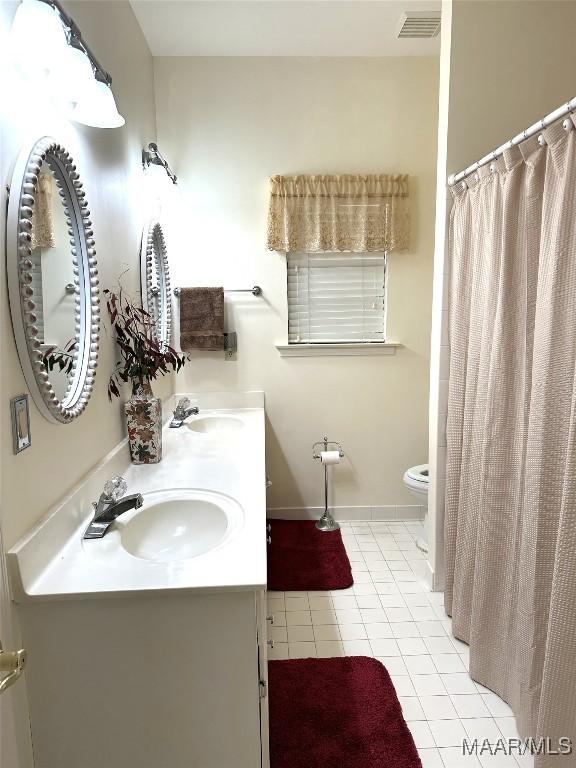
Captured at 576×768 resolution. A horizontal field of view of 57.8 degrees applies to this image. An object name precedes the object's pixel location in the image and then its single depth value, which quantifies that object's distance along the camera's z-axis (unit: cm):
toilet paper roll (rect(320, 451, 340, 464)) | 313
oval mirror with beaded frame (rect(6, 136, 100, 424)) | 117
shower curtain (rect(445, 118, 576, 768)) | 139
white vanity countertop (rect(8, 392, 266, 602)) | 115
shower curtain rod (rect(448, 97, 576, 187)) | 133
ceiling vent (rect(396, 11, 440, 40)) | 252
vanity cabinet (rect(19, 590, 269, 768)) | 116
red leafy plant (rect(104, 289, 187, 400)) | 189
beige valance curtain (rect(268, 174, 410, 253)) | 303
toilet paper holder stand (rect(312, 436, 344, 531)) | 328
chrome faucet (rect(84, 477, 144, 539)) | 145
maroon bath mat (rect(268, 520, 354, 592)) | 265
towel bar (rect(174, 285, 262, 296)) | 311
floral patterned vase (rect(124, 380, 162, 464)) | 201
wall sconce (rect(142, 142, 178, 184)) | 246
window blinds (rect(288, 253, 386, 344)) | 318
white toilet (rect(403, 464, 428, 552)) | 283
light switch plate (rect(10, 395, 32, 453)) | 117
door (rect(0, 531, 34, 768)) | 107
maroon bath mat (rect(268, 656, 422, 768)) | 163
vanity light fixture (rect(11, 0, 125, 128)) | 115
